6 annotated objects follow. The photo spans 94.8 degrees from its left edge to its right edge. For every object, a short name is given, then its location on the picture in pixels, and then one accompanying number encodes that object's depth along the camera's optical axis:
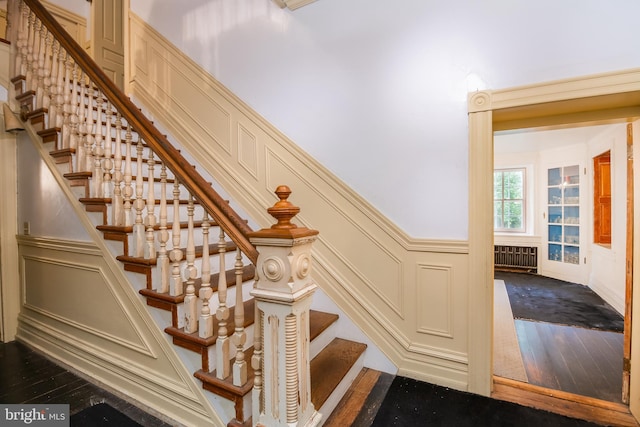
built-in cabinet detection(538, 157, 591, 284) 4.69
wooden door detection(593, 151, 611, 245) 4.22
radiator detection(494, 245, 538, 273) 5.52
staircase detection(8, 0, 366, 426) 1.23
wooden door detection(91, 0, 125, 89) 3.49
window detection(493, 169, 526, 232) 5.84
